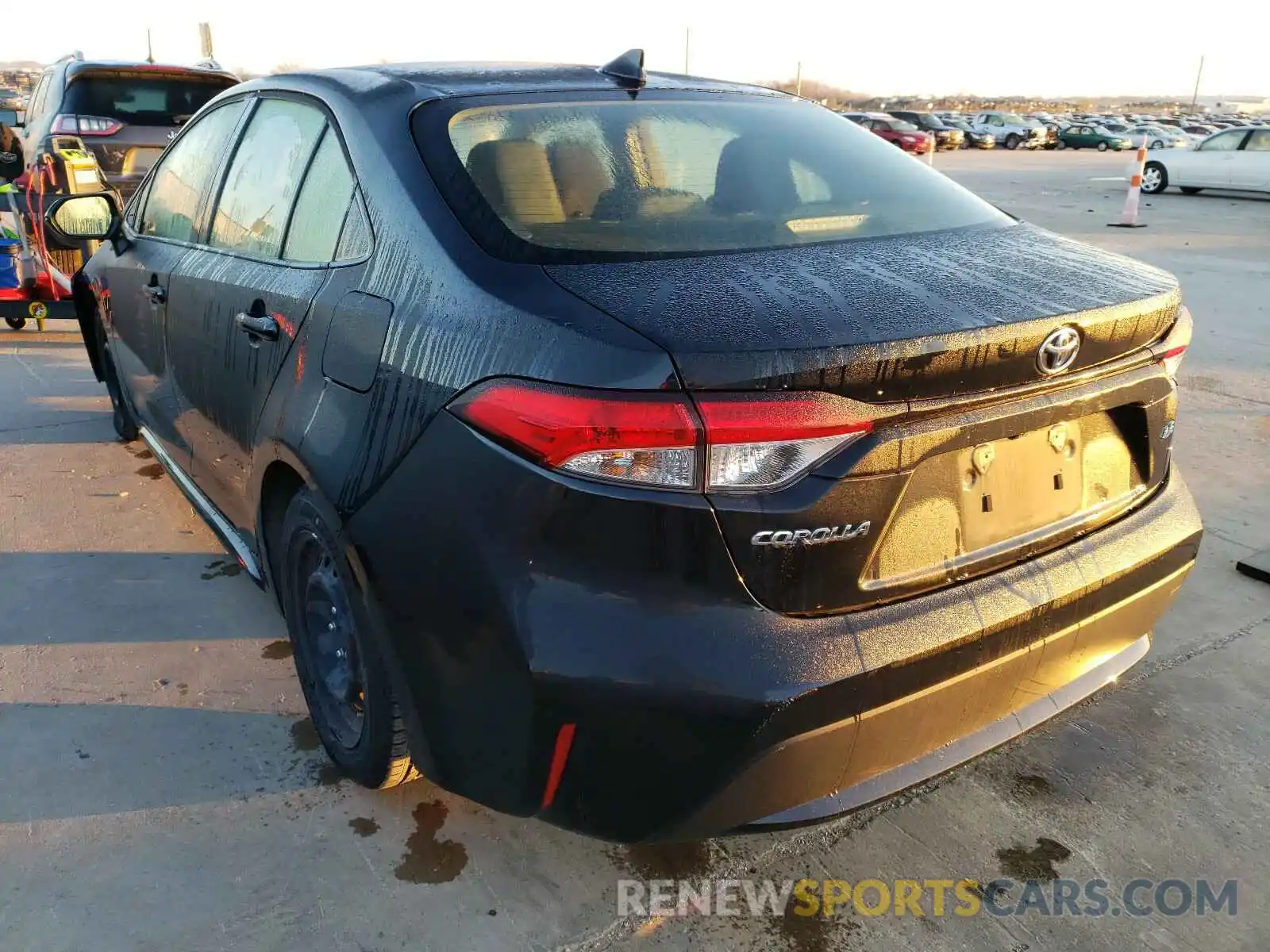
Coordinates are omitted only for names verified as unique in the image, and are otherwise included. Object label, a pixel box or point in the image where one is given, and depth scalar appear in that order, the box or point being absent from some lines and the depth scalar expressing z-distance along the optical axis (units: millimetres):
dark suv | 7574
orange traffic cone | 13727
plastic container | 6258
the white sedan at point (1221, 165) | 18078
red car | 33281
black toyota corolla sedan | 1580
